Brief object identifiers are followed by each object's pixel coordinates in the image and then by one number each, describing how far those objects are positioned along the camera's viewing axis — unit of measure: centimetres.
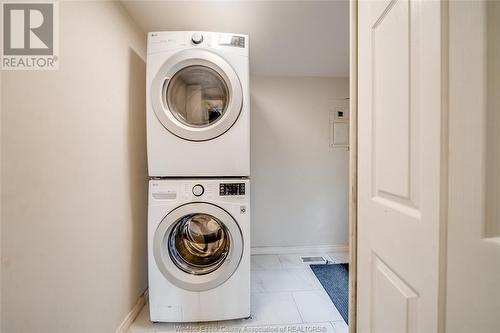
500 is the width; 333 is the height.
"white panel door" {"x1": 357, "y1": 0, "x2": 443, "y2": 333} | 44
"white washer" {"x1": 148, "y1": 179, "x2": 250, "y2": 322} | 124
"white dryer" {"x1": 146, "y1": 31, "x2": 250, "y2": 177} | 125
